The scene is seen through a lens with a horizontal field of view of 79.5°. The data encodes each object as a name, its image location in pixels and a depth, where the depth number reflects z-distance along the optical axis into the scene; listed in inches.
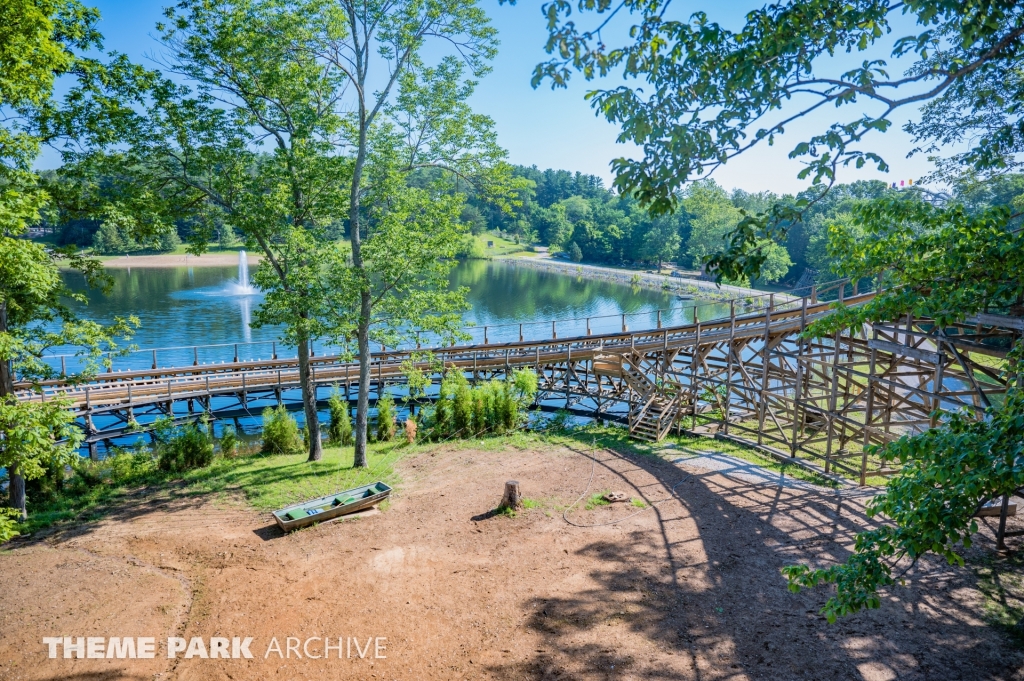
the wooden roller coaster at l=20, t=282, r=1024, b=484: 491.2
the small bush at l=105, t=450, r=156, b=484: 548.5
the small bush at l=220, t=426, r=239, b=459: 624.3
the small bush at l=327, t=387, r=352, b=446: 681.0
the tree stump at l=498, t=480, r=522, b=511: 453.7
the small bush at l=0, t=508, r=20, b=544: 261.1
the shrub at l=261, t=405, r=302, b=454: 637.9
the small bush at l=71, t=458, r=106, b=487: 531.2
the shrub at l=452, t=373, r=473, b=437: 684.1
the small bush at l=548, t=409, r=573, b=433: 699.4
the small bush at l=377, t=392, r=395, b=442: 685.9
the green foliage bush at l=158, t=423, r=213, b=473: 573.9
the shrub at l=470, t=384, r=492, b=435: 691.4
